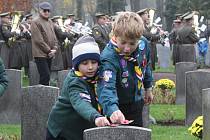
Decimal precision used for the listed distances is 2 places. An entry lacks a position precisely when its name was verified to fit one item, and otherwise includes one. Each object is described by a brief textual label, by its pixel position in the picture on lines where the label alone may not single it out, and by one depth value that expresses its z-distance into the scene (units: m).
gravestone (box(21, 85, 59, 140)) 8.62
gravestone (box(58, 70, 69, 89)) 11.00
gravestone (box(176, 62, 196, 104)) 14.52
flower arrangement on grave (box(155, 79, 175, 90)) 15.09
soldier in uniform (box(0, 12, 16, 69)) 19.88
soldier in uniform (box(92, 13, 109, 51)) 17.52
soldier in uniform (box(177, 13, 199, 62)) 22.62
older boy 5.56
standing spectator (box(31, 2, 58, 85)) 12.78
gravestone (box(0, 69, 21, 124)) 11.55
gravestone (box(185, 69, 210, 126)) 11.49
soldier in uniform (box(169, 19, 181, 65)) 24.04
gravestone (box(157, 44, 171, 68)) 28.41
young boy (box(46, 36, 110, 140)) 5.57
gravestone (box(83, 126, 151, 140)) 5.12
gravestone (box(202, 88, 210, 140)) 8.27
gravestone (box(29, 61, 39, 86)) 13.96
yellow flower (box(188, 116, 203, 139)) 9.09
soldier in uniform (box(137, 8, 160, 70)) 16.66
